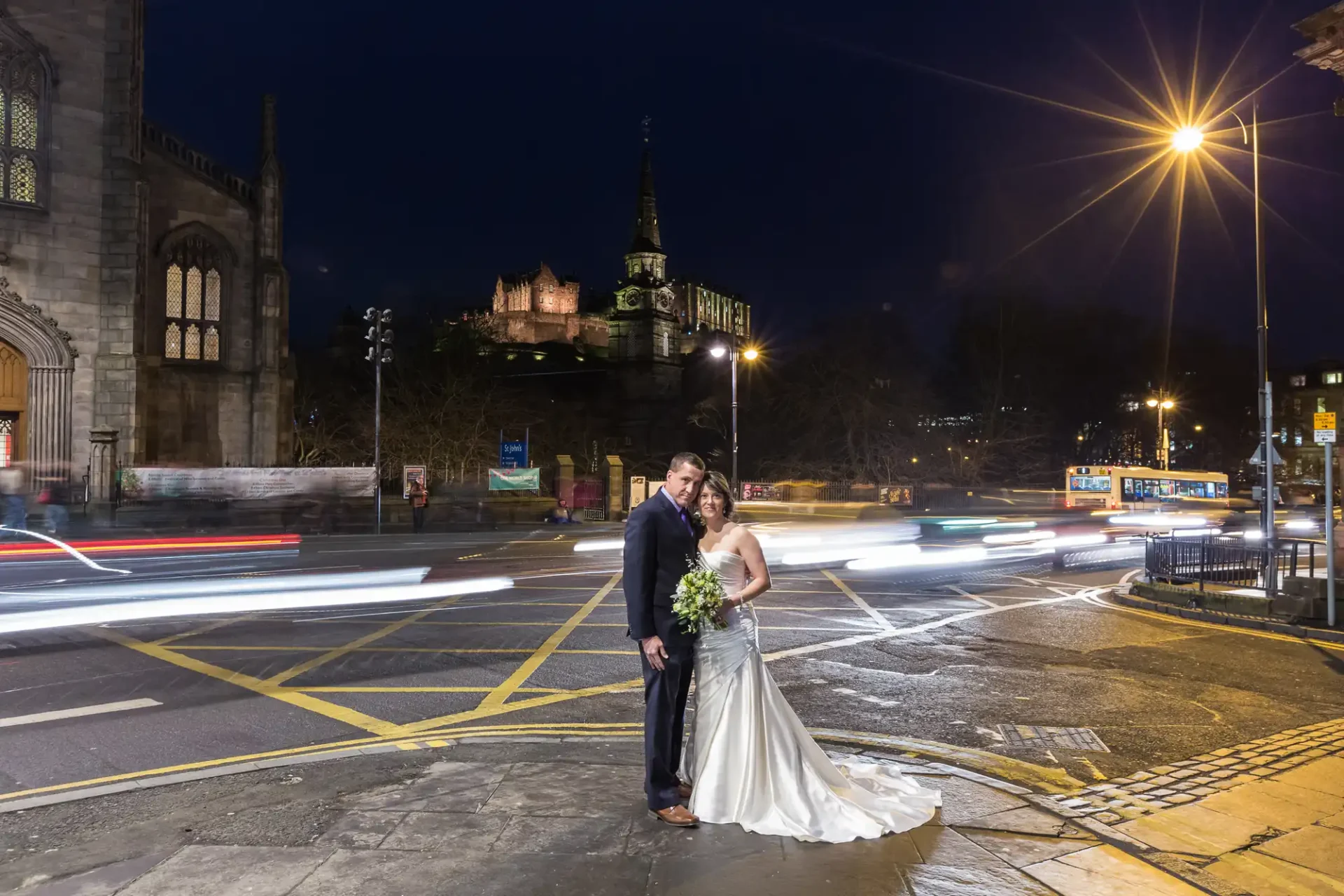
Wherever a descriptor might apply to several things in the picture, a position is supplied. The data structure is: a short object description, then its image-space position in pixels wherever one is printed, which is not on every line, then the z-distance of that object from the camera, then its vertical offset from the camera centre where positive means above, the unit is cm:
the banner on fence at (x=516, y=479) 3772 -28
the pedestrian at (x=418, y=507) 3216 -121
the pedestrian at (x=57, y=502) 2595 -95
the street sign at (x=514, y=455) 3988 +77
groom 492 -77
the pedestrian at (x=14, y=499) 2094 -65
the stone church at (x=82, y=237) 2912 +763
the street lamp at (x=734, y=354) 3750 +500
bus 4006 -61
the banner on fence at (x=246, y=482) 2978 -36
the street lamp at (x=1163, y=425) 4986 +287
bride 488 -152
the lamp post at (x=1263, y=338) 1518 +264
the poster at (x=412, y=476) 3434 -14
